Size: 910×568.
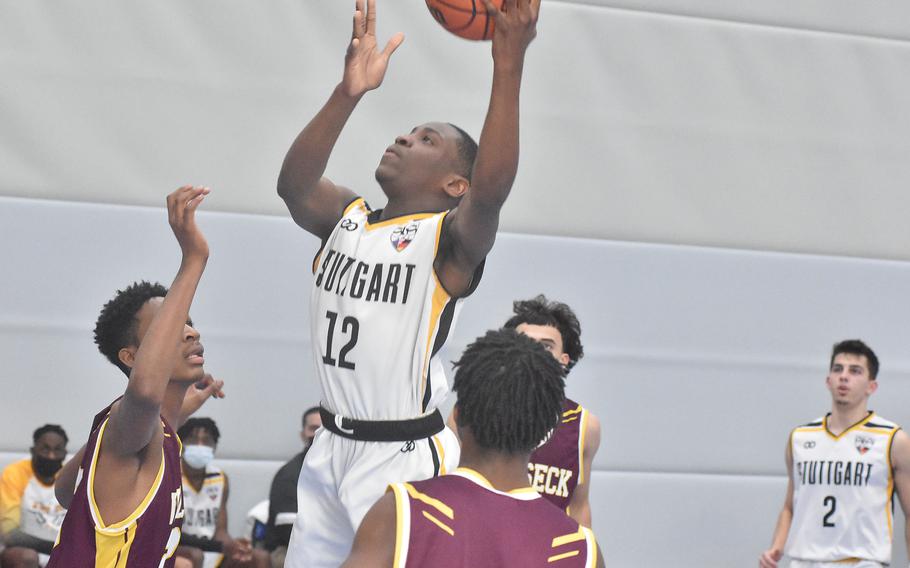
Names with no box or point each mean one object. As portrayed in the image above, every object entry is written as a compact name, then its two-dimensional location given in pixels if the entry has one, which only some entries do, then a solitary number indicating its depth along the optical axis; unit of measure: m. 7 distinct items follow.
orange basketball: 6.74
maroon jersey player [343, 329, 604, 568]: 3.97
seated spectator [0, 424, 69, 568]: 11.08
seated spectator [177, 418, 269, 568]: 11.42
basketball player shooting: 5.97
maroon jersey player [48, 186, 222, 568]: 4.89
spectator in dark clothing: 10.82
